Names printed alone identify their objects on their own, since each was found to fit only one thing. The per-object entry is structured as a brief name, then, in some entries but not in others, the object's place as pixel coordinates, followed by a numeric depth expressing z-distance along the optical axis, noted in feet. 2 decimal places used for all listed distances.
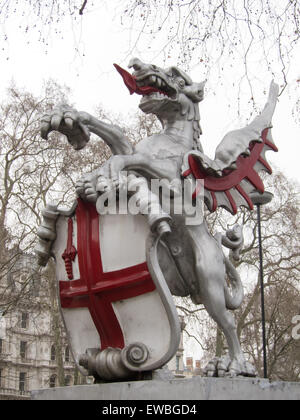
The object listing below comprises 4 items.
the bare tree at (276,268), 57.11
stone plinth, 11.16
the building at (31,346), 49.98
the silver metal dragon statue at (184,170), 13.23
